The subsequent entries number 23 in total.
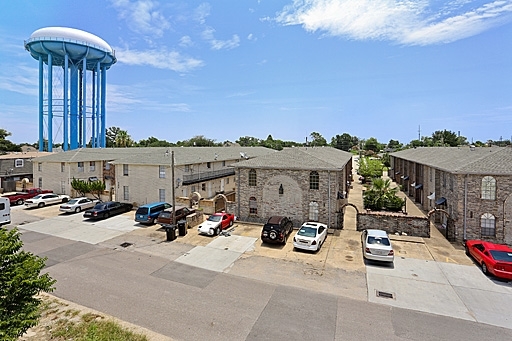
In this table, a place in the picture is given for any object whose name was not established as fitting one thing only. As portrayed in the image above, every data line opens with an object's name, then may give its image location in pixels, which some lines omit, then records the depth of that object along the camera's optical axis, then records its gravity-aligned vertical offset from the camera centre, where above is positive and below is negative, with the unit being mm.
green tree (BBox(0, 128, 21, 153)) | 66762 +4776
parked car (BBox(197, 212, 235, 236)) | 20156 -4388
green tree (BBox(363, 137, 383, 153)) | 123044 +8549
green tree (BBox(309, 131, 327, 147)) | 118438 +11087
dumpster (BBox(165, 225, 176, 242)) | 19266 -4649
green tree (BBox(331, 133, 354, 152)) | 128125 +10348
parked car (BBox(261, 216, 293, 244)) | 18016 -4293
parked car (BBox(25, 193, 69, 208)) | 29578 -3897
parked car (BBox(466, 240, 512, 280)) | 13336 -4588
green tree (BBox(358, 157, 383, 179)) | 44238 -813
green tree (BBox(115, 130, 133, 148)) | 70875 +5960
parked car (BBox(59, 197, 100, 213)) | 26833 -4000
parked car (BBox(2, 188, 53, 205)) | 31400 -3667
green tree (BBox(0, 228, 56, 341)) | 7281 -3418
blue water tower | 51344 +18554
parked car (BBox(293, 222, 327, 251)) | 16828 -4386
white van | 22344 -3785
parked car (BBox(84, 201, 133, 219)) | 24281 -4119
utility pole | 19834 -3755
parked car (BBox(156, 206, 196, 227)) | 21234 -3961
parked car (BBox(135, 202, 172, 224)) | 22969 -4096
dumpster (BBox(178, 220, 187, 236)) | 20167 -4462
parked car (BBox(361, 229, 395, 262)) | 14891 -4398
